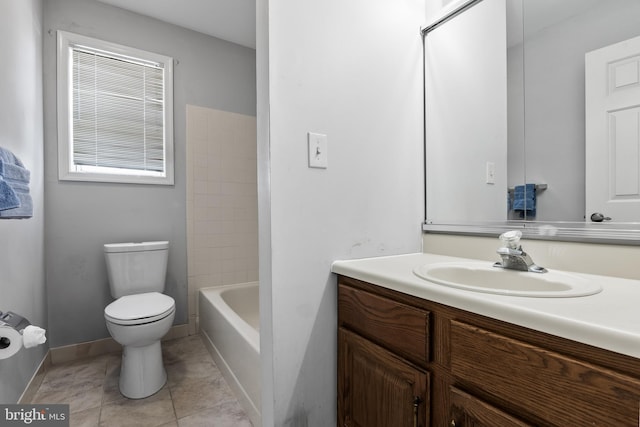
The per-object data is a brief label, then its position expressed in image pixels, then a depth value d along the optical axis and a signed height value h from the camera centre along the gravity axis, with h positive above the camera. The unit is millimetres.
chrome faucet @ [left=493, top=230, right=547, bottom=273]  925 -141
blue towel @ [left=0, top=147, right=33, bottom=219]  937 +94
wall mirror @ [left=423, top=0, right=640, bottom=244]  876 +328
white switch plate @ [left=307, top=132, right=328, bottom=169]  1049 +221
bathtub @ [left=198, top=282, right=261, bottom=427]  1448 -768
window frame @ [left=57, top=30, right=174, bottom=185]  1976 +710
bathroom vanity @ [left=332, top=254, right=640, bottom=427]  482 -303
